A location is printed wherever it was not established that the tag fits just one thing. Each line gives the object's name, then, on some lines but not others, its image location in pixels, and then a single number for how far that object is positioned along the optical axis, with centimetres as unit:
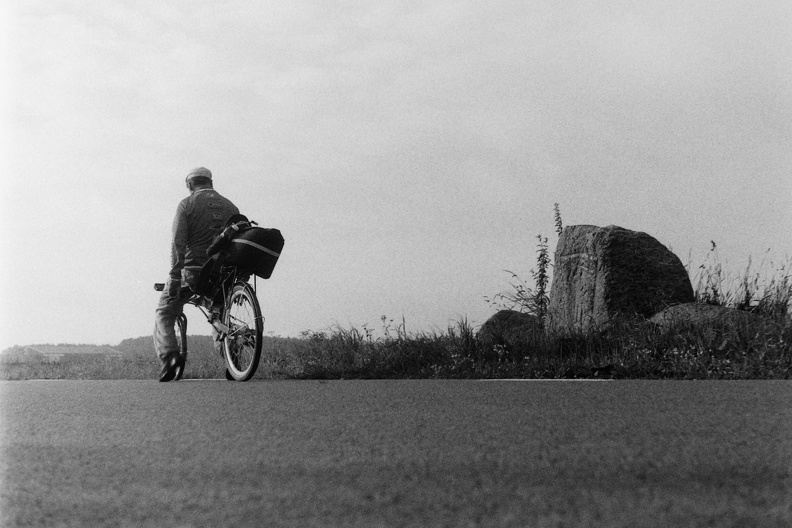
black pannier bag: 815
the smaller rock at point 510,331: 953
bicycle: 796
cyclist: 874
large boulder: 1064
